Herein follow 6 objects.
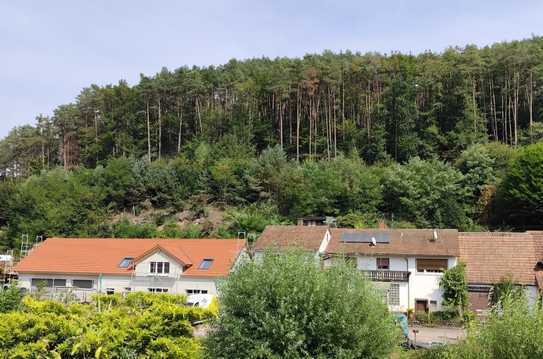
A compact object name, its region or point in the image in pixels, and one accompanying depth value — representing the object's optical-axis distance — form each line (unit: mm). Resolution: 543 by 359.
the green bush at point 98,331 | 17344
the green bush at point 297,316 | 15766
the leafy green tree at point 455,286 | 32312
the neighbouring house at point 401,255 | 34031
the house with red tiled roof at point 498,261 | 32125
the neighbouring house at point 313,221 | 47538
